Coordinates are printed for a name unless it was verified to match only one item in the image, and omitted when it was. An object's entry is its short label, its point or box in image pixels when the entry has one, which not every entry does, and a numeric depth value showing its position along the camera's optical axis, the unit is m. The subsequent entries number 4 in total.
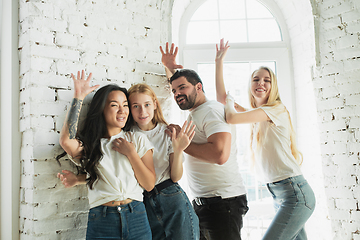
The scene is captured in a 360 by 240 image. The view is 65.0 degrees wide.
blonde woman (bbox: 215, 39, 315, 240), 1.94
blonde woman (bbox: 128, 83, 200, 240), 1.72
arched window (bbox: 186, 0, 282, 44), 2.81
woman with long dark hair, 1.56
